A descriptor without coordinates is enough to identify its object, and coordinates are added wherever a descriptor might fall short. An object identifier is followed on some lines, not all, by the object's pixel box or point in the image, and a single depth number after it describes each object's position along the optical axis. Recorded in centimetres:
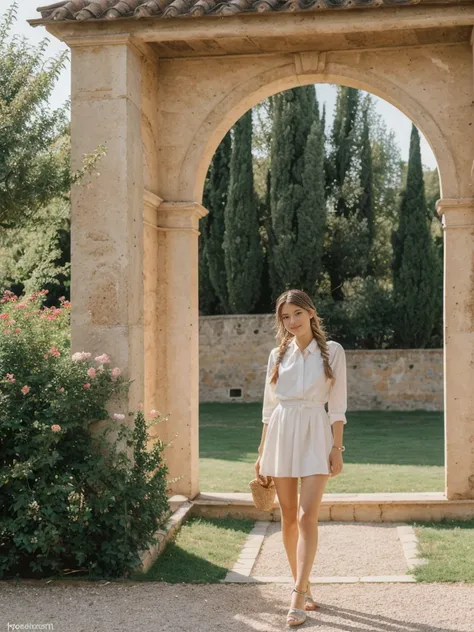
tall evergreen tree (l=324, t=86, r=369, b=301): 2200
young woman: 450
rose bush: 518
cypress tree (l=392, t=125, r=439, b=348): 2089
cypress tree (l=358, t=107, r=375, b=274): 2236
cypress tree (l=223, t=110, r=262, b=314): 2134
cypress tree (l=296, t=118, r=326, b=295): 2100
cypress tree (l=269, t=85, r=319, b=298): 2100
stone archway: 600
